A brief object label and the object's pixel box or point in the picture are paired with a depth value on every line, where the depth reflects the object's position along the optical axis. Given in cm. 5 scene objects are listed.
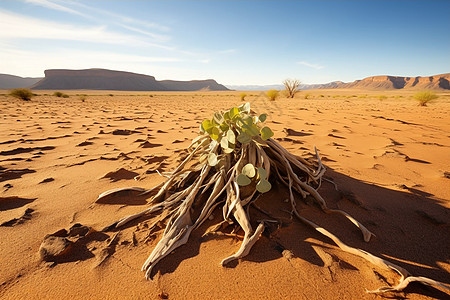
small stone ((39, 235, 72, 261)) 93
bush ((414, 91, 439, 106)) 1040
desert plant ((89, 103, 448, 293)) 94
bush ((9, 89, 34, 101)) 1276
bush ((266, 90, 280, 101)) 1496
